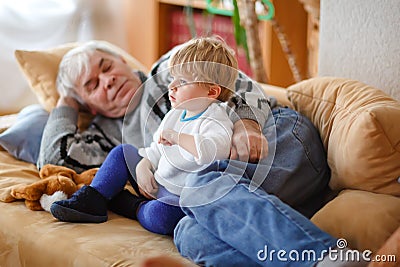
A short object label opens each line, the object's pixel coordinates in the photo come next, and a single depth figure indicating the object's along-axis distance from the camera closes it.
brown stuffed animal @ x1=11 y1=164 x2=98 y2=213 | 2.06
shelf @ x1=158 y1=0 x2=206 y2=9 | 3.54
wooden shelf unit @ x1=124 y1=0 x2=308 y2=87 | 3.42
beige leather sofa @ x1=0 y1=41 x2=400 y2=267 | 1.71
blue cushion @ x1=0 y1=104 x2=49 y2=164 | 2.44
